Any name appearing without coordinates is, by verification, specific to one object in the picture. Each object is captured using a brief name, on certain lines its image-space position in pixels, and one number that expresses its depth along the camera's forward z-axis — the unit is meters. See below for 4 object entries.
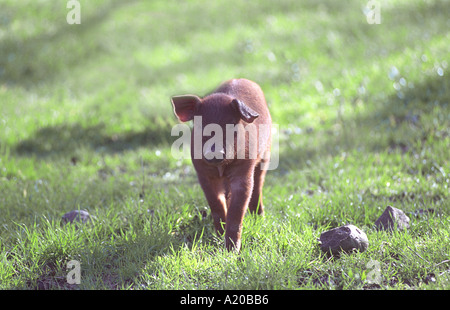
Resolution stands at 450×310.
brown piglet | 7.55
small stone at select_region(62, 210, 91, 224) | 9.21
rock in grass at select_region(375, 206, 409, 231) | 8.51
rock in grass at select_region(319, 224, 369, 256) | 7.74
